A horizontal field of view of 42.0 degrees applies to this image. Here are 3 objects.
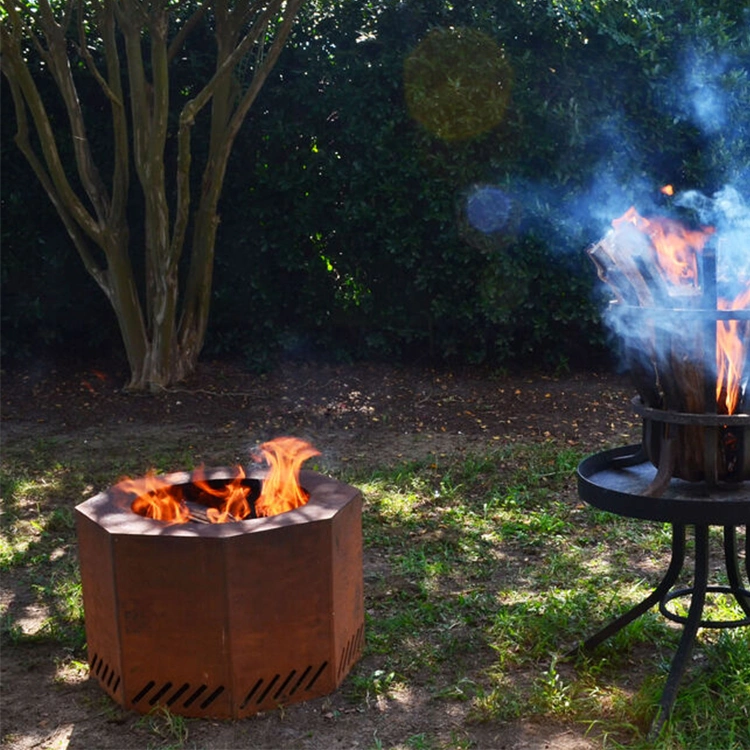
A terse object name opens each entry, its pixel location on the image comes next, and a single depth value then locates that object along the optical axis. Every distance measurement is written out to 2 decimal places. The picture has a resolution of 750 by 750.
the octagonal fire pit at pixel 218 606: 3.11
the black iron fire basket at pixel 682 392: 2.96
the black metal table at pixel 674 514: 2.93
